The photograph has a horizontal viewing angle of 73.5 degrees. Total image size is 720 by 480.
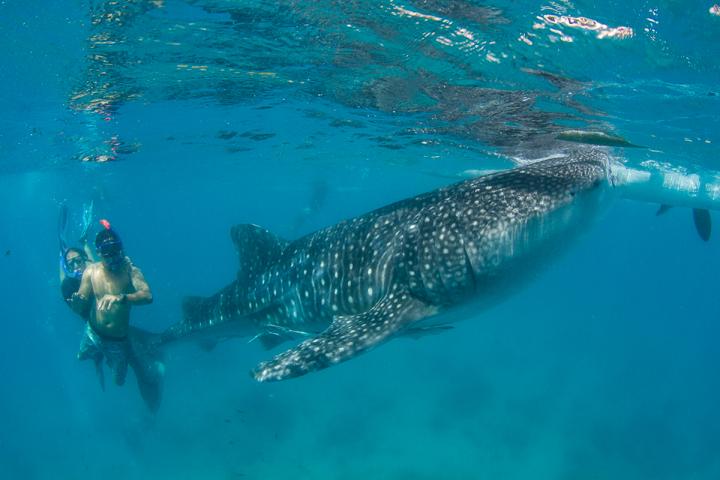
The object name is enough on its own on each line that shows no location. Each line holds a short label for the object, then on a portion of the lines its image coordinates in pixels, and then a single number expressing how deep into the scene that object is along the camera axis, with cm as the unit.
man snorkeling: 834
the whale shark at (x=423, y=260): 512
